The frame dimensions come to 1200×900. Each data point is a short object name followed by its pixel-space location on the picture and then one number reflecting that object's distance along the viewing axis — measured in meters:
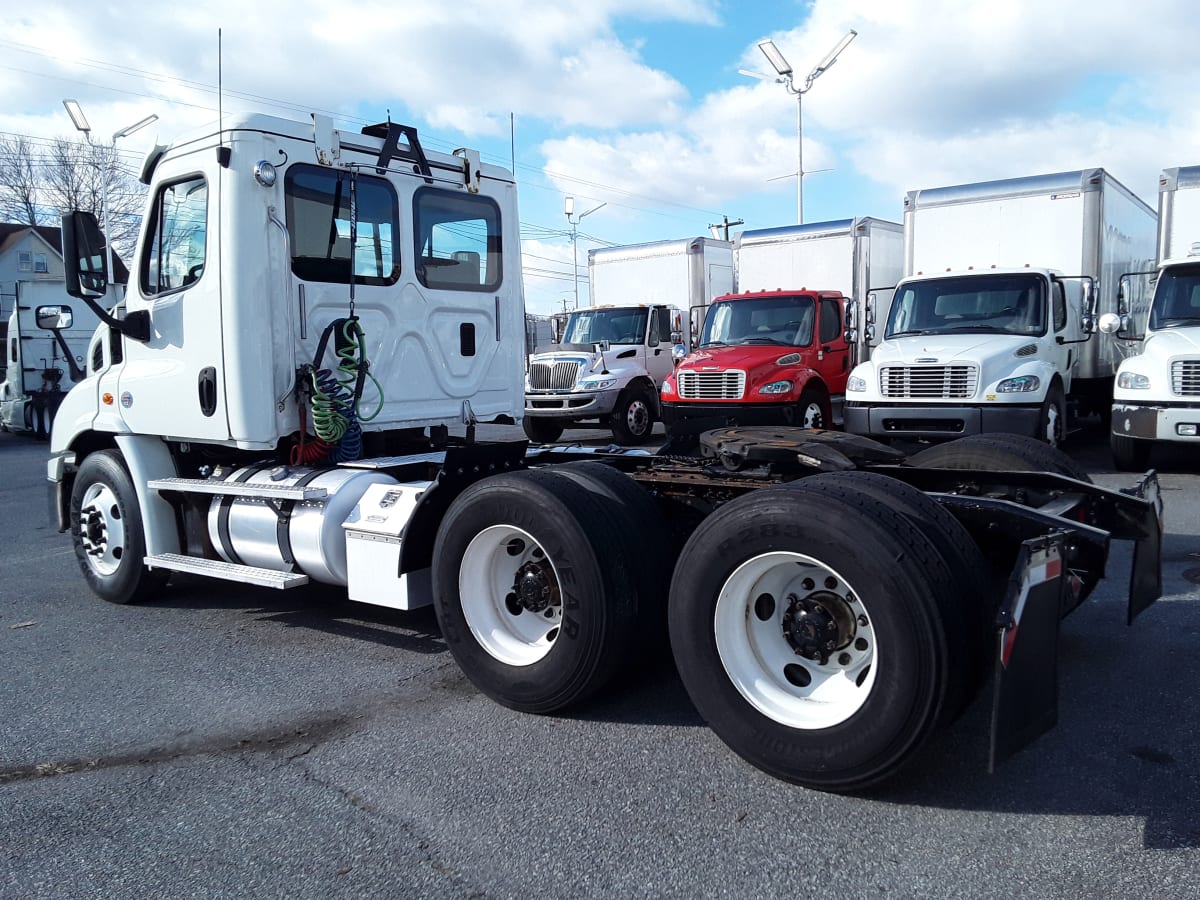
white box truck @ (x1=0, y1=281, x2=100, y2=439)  20.81
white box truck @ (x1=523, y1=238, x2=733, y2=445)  15.77
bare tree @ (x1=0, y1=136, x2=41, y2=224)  46.53
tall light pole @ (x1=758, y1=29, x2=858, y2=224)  24.05
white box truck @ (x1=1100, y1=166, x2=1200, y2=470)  9.96
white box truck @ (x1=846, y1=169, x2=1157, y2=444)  10.75
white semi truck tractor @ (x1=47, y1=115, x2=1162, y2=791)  3.22
